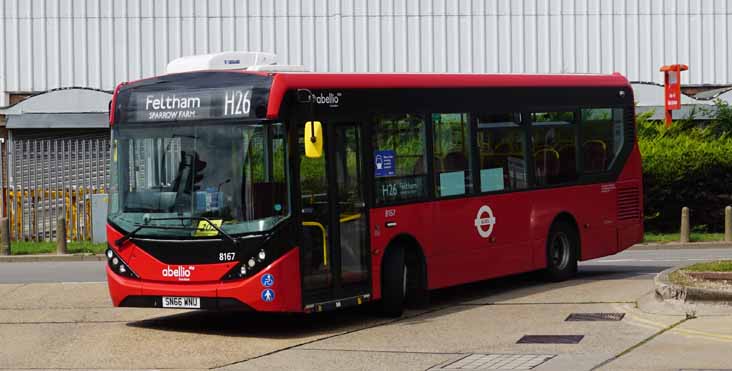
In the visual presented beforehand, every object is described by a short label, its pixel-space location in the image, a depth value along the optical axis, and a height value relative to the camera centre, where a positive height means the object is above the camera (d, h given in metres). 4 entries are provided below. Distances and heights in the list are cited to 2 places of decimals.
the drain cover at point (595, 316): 14.34 -1.50
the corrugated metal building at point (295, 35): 40.94 +4.64
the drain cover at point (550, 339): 12.77 -1.55
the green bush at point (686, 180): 30.80 -0.04
